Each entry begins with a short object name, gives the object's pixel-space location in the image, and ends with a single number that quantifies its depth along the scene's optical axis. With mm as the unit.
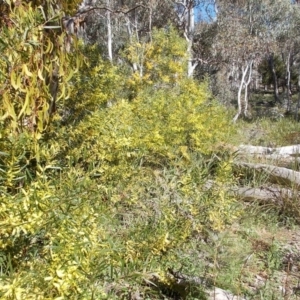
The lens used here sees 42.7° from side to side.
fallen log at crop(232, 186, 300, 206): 4855
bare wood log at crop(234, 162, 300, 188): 5301
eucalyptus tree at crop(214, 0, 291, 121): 16719
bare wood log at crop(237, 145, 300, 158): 8086
